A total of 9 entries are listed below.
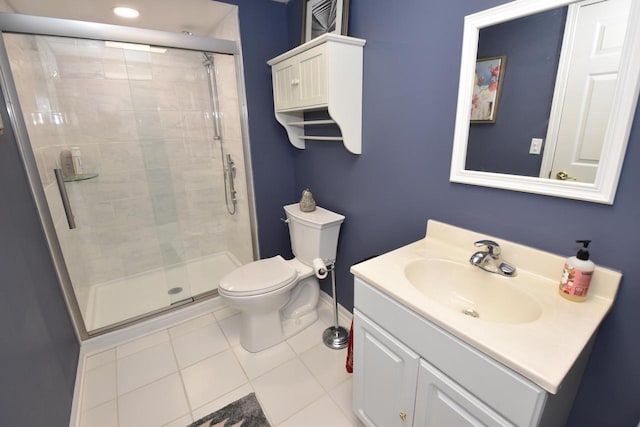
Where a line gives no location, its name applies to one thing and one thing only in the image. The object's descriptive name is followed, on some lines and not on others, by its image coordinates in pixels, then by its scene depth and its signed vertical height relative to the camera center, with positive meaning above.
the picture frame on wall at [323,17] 1.52 +0.65
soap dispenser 0.84 -0.42
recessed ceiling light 1.85 +0.83
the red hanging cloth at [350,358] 1.64 -1.24
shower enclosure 1.77 -0.16
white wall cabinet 1.46 +0.29
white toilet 1.70 -0.88
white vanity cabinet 0.71 -0.72
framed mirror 0.80 +0.11
